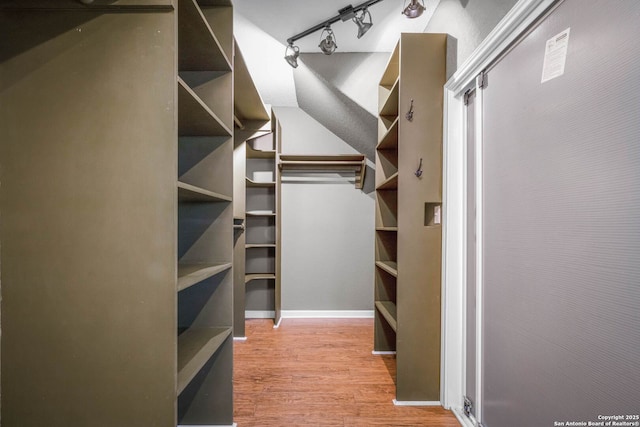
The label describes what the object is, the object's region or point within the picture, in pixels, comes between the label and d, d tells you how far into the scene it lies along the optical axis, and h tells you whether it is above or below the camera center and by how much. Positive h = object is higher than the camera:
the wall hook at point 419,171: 1.83 +0.30
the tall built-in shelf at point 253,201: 2.66 +0.19
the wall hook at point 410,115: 1.83 +0.66
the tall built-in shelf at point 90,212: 0.91 +0.02
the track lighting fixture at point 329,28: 2.00 +1.44
